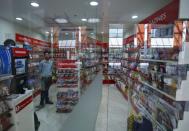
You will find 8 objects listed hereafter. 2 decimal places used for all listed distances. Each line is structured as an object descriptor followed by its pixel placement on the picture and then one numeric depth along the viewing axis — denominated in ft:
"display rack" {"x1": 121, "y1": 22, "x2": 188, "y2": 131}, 7.27
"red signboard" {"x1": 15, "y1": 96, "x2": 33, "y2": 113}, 6.29
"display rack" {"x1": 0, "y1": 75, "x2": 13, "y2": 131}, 5.59
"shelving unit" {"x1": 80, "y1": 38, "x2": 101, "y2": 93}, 17.22
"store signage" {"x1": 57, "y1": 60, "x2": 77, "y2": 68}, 13.69
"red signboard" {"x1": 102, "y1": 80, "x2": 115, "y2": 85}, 23.49
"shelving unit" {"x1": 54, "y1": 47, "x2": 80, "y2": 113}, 13.70
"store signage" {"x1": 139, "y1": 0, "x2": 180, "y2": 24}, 7.70
